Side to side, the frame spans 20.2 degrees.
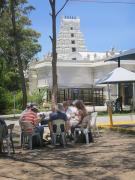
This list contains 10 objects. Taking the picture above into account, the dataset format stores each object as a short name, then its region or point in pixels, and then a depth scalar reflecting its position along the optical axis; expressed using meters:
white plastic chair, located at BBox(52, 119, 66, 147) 10.57
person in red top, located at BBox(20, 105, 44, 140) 10.41
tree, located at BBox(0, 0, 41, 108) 34.79
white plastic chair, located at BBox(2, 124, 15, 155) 9.43
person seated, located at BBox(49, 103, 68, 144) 10.57
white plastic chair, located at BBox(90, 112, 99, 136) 12.42
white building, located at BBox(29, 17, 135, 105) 46.22
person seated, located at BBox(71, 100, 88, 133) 11.21
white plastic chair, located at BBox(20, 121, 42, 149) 10.36
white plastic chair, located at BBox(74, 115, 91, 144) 11.04
